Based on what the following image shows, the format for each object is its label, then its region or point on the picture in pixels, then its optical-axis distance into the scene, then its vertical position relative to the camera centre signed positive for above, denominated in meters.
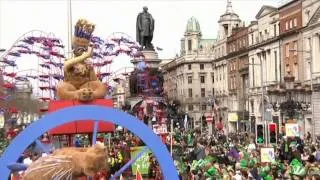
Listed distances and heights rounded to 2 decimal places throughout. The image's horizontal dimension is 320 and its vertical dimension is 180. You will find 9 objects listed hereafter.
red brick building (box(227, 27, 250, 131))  88.00 +3.89
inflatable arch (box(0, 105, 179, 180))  8.55 -0.33
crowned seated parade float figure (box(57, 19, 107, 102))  10.30 +0.45
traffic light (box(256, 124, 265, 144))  34.25 -1.80
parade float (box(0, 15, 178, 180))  8.22 -0.36
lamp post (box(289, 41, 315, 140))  58.14 +1.39
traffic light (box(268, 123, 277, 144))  33.38 -1.59
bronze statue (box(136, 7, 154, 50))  35.50 +3.84
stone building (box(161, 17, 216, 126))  125.38 +5.07
